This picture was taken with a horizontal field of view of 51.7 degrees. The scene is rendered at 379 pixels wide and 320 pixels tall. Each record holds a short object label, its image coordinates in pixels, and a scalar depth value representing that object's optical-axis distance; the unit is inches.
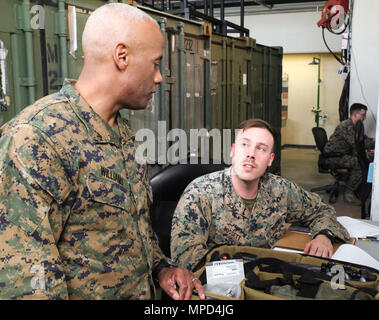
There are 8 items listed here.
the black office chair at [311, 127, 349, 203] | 218.2
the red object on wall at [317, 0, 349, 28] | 219.8
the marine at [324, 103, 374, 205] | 211.2
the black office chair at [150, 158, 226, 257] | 75.3
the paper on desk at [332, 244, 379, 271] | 60.6
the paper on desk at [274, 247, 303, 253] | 66.9
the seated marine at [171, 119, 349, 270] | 66.4
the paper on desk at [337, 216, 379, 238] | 74.2
